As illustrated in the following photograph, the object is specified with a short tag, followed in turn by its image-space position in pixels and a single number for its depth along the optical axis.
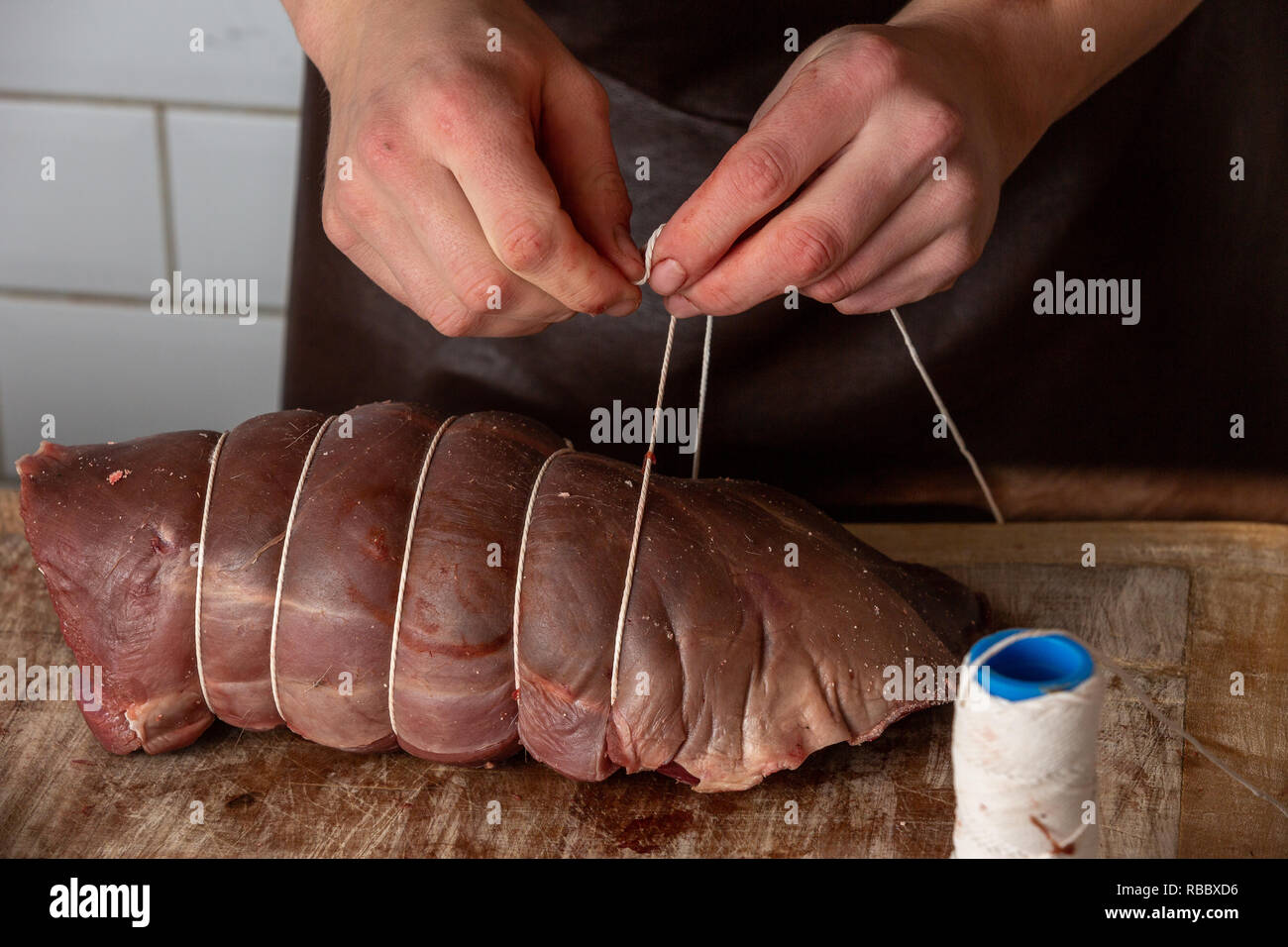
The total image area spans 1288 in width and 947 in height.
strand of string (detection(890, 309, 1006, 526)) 0.67
